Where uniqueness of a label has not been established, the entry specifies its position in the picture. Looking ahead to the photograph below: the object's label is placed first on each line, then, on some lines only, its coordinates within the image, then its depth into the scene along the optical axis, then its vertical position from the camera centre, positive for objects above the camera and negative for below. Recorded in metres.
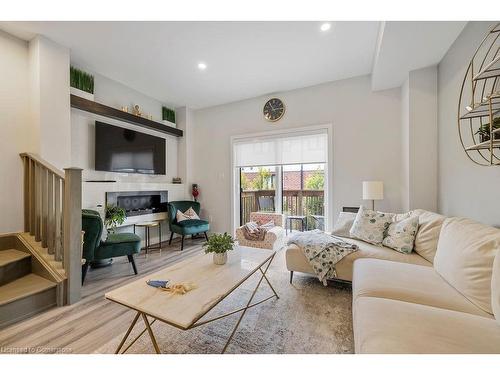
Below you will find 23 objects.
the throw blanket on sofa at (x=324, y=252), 2.22 -0.68
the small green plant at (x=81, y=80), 3.06 +1.60
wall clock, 4.07 +1.52
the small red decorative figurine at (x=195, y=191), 4.82 -0.07
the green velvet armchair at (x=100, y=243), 2.30 -0.64
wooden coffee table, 1.11 -0.64
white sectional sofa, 0.93 -0.65
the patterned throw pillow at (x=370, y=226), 2.42 -0.45
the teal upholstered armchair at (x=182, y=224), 3.86 -0.67
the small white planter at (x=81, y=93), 3.02 +1.39
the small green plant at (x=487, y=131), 1.31 +0.36
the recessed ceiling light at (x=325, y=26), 2.35 +1.79
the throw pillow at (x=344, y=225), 2.79 -0.50
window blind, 3.84 +0.74
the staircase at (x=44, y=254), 1.84 -0.66
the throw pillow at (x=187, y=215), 4.05 -0.52
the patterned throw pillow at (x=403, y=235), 2.14 -0.50
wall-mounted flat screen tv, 3.45 +0.67
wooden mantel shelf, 3.04 +1.22
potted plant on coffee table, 1.81 -0.50
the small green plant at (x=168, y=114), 4.61 +1.63
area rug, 1.46 -1.09
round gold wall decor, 1.32 +0.61
